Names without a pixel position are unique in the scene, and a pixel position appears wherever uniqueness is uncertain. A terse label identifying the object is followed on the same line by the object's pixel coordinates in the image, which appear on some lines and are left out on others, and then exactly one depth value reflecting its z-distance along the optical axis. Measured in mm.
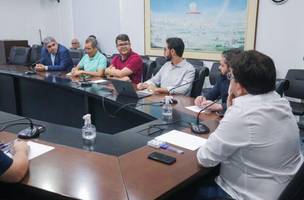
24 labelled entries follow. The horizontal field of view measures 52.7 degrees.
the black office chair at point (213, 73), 4145
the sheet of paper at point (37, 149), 1433
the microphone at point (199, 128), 1711
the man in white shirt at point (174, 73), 2871
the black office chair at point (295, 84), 3459
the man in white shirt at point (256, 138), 1218
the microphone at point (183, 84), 2861
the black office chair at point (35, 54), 5657
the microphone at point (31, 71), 3950
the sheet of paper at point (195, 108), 2215
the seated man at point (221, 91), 2185
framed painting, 4137
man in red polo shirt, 3375
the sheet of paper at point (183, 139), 1540
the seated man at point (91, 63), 3758
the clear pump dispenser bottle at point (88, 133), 1622
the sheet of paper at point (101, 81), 3371
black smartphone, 1341
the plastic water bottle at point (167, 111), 2012
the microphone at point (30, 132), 1637
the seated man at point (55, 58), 4199
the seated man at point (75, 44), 6455
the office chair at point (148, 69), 3459
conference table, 1131
